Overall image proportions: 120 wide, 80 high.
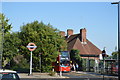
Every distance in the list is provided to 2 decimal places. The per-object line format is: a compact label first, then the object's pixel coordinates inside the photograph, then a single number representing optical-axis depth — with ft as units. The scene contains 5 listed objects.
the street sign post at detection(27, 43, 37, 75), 93.02
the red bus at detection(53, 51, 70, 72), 136.15
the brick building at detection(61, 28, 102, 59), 211.78
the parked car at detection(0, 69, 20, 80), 36.63
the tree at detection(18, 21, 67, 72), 113.19
